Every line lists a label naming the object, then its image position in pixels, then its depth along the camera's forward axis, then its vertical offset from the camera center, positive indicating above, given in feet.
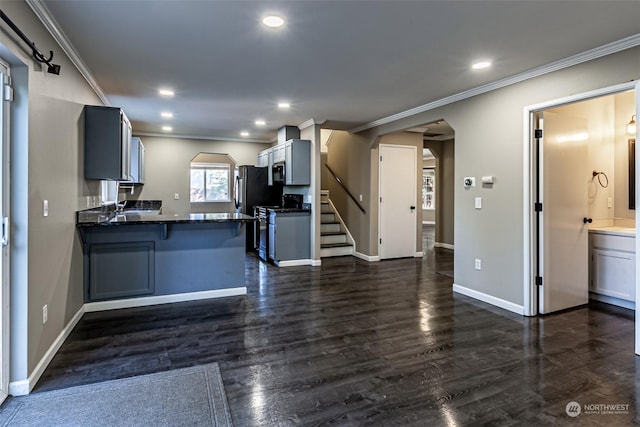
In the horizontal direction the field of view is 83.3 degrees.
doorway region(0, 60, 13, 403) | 6.82 -0.16
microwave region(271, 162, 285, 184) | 21.49 +2.36
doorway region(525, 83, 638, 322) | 11.86 +0.76
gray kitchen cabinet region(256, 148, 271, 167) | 24.65 +3.70
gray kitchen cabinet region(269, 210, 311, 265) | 19.98 -1.38
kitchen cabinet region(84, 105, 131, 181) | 11.75 +2.27
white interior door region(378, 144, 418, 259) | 21.97 +0.57
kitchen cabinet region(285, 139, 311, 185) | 20.16 +2.77
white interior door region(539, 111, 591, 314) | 11.93 -0.08
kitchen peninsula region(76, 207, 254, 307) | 12.21 -1.66
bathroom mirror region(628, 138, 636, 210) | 14.15 +1.35
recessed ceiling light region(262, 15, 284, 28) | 8.11 +4.38
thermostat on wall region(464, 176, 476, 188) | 13.94 +1.11
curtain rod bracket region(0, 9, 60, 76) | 6.21 +3.29
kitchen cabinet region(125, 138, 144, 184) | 19.17 +2.82
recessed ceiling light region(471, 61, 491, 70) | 10.87 +4.45
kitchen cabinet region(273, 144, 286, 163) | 21.42 +3.51
